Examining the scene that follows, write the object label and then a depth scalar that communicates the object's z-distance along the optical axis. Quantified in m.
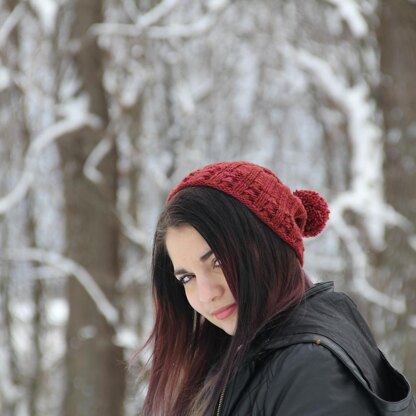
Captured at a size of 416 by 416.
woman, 2.41
